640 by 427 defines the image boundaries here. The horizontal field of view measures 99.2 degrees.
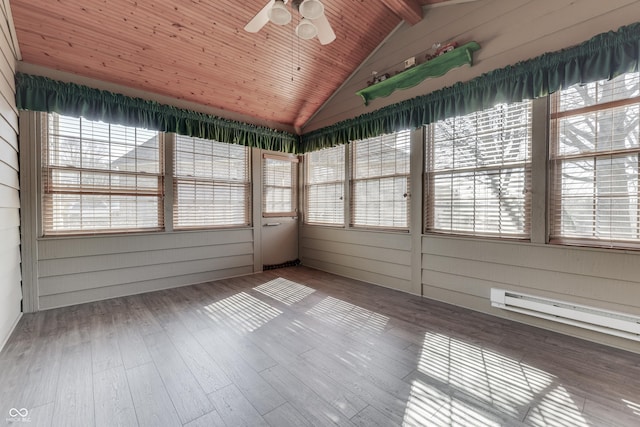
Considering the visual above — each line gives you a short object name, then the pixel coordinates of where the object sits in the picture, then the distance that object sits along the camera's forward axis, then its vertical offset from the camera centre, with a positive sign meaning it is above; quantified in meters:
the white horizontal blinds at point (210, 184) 4.21 +0.42
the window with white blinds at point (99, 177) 3.28 +0.43
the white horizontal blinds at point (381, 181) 3.91 +0.44
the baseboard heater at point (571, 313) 2.28 -0.97
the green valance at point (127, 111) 3.03 +1.31
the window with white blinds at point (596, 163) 2.31 +0.42
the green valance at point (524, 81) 2.21 +1.27
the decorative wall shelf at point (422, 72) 3.08 +1.75
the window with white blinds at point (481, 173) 2.88 +0.42
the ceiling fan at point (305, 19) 2.15 +1.61
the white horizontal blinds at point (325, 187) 4.88 +0.43
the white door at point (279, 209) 5.18 +0.01
